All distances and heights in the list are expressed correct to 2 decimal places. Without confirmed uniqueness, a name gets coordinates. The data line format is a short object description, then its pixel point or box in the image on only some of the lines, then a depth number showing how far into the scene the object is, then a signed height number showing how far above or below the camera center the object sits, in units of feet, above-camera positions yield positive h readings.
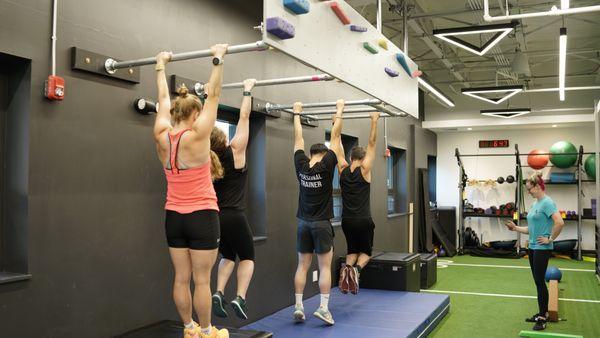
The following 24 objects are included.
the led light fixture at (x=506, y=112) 33.32 +5.10
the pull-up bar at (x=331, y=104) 13.46 +2.31
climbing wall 8.62 +3.01
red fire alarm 9.23 +1.80
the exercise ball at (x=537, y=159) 37.99 +2.19
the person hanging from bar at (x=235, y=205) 11.21 -0.38
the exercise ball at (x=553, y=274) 20.07 -3.36
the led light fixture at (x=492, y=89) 28.25 +5.58
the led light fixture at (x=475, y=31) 19.45 +6.15
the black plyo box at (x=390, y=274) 20.30 -3.43
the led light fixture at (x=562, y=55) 19.31 +5.52
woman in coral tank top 8.84 -0.01
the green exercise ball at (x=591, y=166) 36.01 +1.62
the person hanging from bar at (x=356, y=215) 16.93 -0.92
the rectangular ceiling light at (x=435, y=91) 26.12 +5.52
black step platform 10.30 -2.95
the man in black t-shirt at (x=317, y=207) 14.24 -0.54
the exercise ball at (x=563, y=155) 37.11 +2.43
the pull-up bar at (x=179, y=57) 8.43 +2.41
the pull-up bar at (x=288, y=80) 10.55 +2.45
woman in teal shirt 16.31 -1.23
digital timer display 41.37 +3.65
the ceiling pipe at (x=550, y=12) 16.97 +6.11
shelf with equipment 35.94 -0.25
